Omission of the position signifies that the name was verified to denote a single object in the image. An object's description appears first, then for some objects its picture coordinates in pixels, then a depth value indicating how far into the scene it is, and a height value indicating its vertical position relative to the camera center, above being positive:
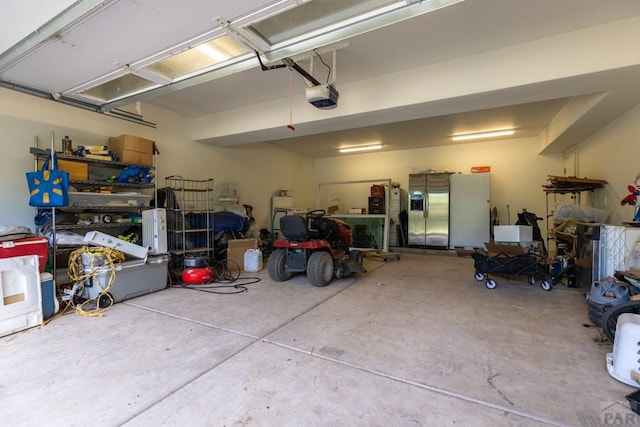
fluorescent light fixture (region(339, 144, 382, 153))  7.93 +1.47
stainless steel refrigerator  7.21 -0.26
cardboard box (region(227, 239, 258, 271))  5.03 -0.85
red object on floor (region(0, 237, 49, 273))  2.56 -0.38
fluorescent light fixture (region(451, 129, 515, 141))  6.45 +1.46
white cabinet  6.92 -0.29
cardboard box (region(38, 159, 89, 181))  3.63 +0.47
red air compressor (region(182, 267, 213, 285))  4.04 -1.00
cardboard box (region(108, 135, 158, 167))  4.16 +0.80
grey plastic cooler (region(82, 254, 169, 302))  3.16 -0.87
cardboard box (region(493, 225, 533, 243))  4.36 -0.53
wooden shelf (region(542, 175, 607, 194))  4.20 +0.19
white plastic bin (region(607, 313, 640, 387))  1.72 -0.94
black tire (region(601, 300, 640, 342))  2.00 -0.82
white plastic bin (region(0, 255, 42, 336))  2.49 -0.79
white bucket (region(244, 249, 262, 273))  4.94 -0.98
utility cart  3.72 -0.85
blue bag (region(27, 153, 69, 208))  3.19 +0.20
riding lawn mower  3.95 -0.74
